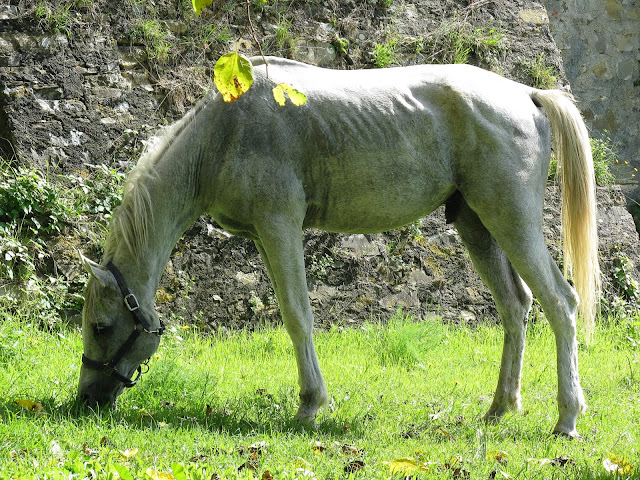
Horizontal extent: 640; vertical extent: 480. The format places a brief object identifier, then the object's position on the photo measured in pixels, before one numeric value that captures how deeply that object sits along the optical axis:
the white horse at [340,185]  8.85
